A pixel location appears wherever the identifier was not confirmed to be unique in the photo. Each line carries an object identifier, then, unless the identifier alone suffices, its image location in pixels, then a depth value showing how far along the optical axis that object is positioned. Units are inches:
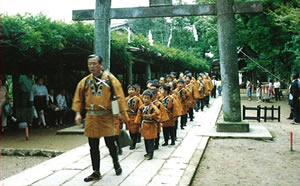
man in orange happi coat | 180.5
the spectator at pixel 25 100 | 413.4
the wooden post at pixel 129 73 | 549.5
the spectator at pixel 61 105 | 461.5
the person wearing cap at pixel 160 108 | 251.0
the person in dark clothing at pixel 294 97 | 436.6
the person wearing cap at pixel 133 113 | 273.7
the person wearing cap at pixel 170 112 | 279.6
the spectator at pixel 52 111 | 448.1
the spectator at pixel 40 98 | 428.5
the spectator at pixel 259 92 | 836.0
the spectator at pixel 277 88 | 824.9
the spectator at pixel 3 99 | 355.9
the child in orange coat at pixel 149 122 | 236.2
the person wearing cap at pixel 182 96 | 376.2
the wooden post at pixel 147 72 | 672.4
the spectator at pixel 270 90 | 804.8
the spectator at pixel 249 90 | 881.4
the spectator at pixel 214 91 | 939.5
